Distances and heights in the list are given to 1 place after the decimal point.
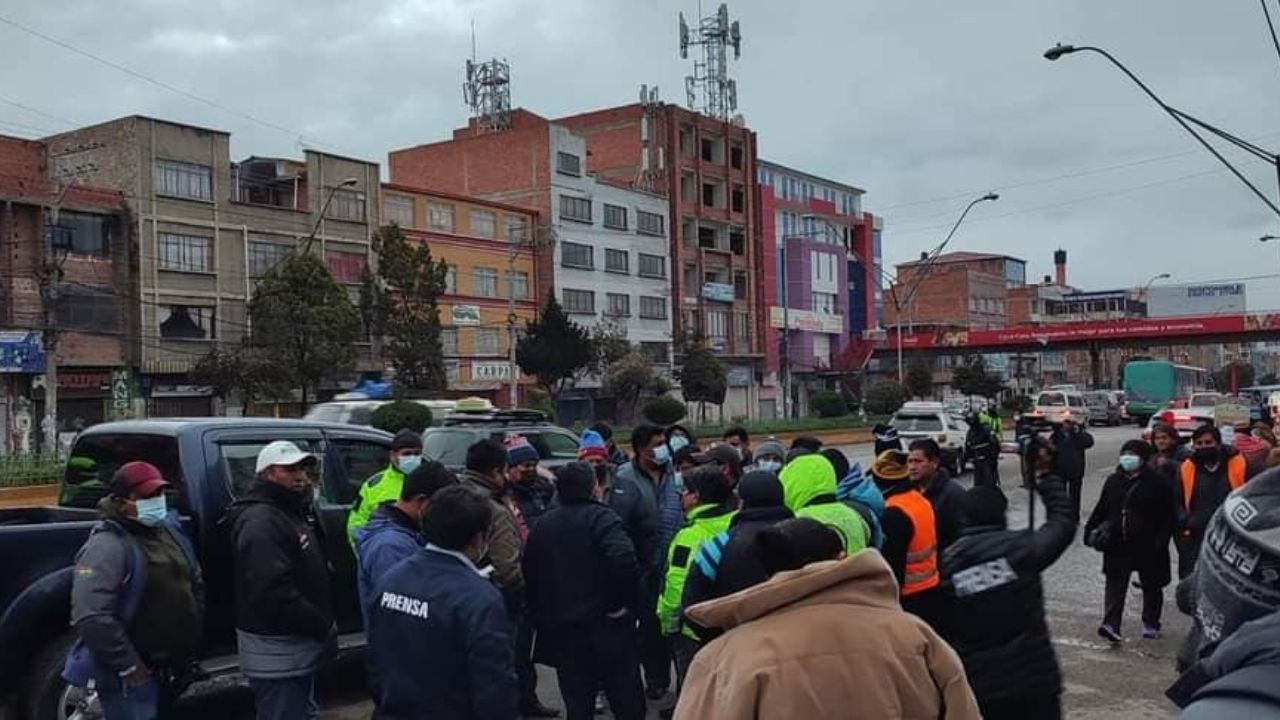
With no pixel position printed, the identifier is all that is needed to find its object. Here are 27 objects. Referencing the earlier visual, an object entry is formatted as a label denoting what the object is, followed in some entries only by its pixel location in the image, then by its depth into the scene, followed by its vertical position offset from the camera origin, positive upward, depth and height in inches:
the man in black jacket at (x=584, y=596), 221.0 -42.6
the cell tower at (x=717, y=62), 2947.8 +863.6
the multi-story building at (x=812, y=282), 3004.4 +274.0
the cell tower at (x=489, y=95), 2760.6 +726.8
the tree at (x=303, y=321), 1510.8 +94.4
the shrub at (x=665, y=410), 1525.6 -40.4
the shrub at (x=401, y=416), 838.6 -22.9
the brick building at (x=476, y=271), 2102.6 +231.4
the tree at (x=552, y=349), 1958.7 +61.3
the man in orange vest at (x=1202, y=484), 331.6 -34.6
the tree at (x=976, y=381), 2522.1 -15.2
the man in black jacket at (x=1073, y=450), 581.8 -42.2
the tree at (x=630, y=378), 2042.3 +8.3
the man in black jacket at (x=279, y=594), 194.4 -36.3
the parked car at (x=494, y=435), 514.3 -23.9
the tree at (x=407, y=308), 1775.3 +130.8
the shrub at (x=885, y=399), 2080.5 -42.9
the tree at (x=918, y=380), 2406.5 -9.9
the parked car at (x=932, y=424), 1075.3 -47.8
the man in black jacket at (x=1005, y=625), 177.8 -40.8
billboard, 3120.6 +194.9
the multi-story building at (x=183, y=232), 1620.3 +247.7
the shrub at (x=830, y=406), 2129.7 -54.5
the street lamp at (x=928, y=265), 1400.1 +167.2
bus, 2326.5 -33.4
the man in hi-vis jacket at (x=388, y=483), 263.4 -23.3
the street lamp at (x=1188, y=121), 684.1 +153.8
